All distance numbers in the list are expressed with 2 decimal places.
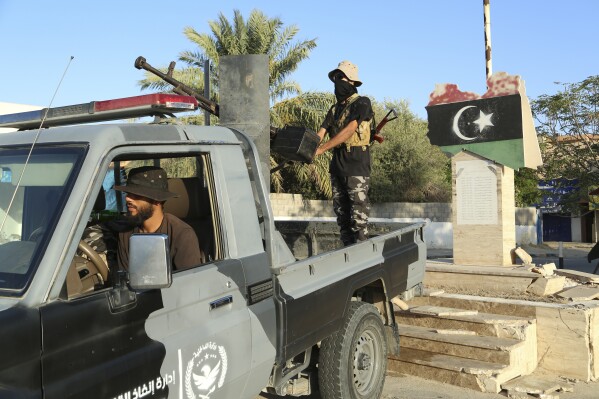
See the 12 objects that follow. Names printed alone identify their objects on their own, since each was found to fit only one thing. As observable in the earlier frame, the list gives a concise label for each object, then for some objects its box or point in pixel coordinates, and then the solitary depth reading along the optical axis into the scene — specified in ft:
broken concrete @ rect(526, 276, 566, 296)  24.84
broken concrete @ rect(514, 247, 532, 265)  30.40
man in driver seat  11.10
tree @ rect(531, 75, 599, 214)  81.15
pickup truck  7.95
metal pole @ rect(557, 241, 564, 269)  46.63
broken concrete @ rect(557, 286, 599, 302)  23.44
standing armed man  19.40
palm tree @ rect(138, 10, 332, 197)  82.58
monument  31.04
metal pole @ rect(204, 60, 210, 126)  20.75
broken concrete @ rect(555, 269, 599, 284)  27.45
